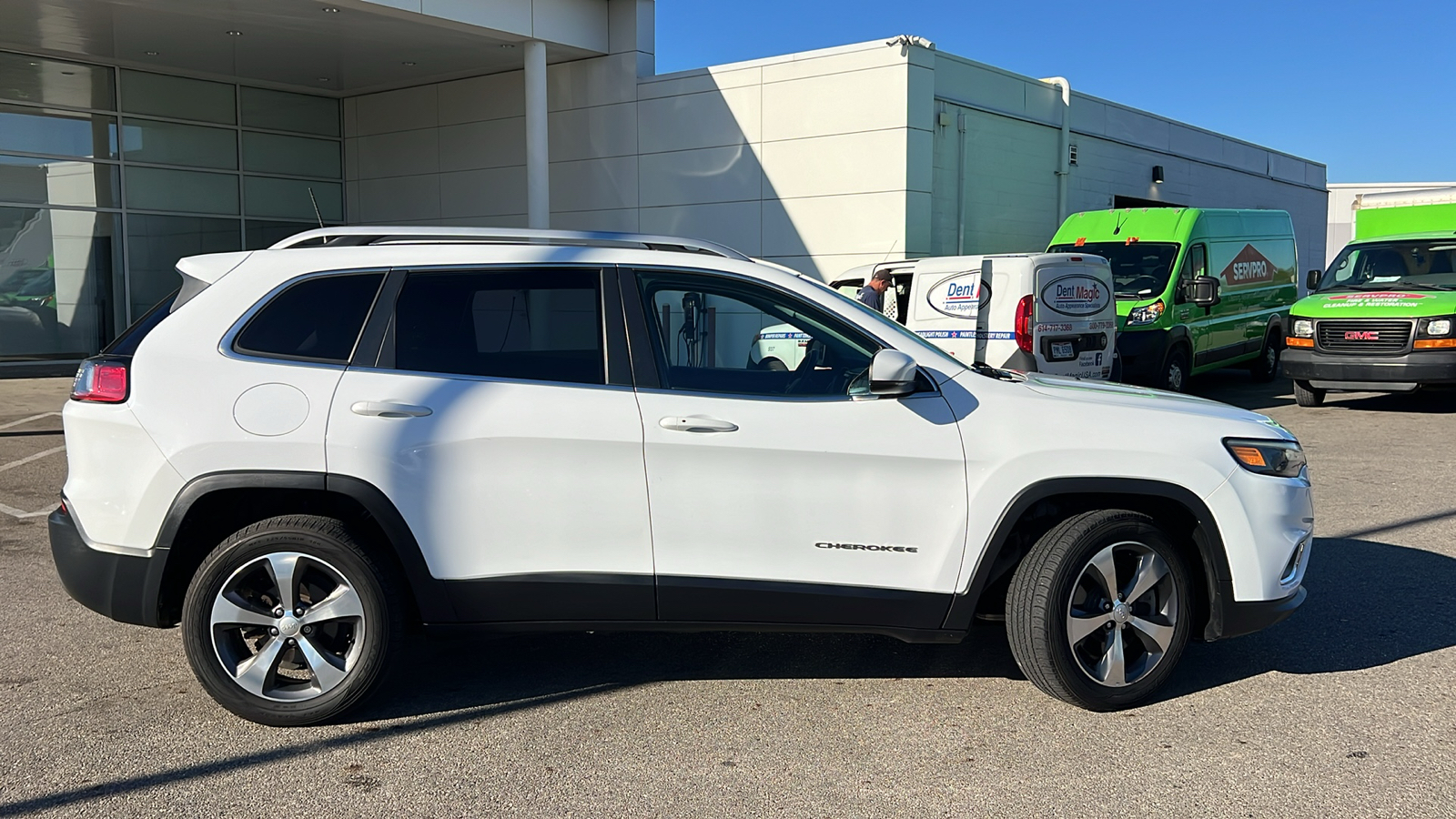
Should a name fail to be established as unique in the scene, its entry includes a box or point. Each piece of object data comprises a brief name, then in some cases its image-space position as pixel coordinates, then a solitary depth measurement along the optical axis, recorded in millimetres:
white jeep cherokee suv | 4250
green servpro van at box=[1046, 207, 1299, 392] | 14406
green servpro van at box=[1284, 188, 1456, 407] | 13484
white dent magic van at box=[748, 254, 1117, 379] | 11336
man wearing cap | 11617
